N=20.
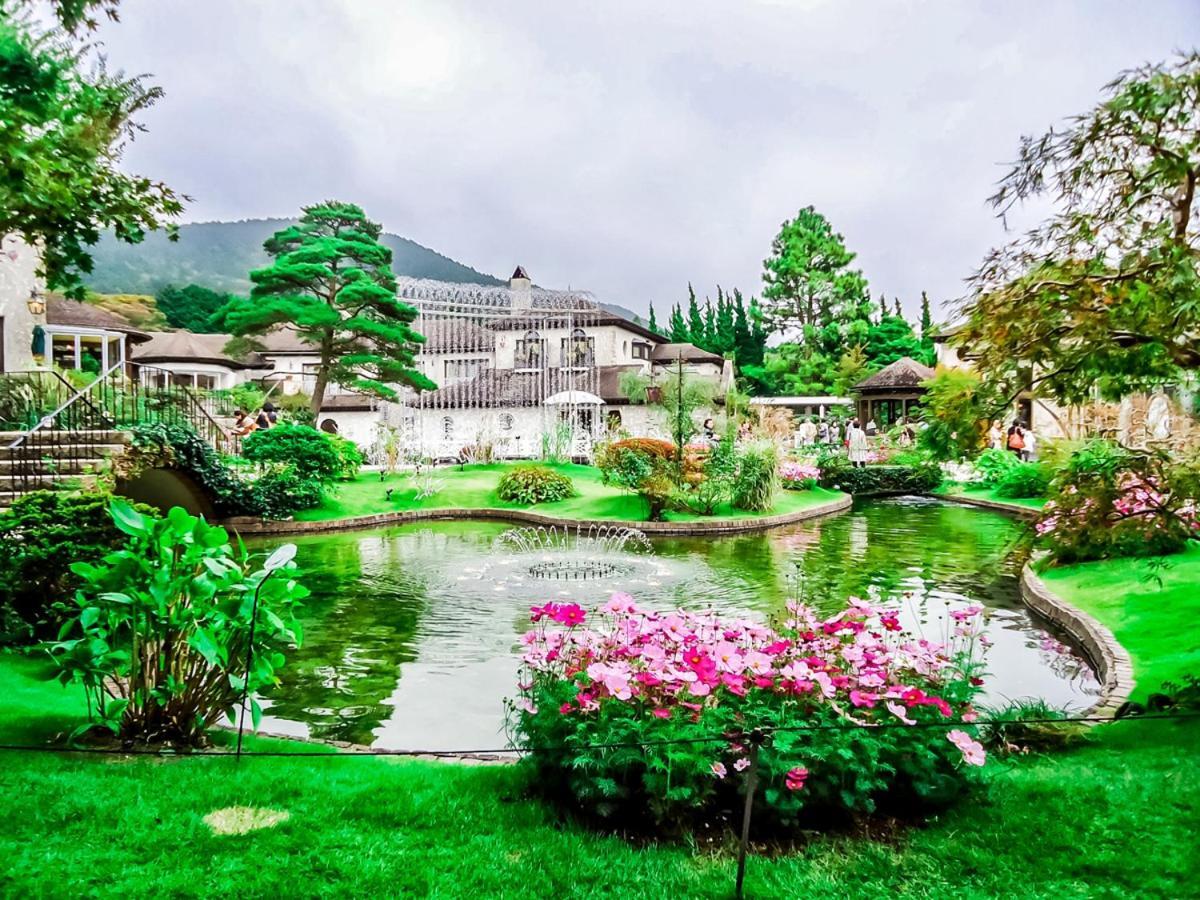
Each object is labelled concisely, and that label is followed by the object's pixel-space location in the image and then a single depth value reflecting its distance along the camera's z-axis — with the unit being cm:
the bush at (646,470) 1395
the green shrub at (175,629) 320
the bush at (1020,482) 1590
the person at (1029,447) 1938
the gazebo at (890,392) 2586
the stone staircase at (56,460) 816
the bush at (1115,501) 409
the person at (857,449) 2000
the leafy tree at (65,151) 400
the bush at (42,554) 501
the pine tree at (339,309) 2000
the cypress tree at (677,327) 4375
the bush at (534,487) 1571
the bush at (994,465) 1798
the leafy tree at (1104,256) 347
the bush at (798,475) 1752
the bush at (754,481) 1463
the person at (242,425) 1635
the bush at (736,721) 265
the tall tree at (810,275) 3459
